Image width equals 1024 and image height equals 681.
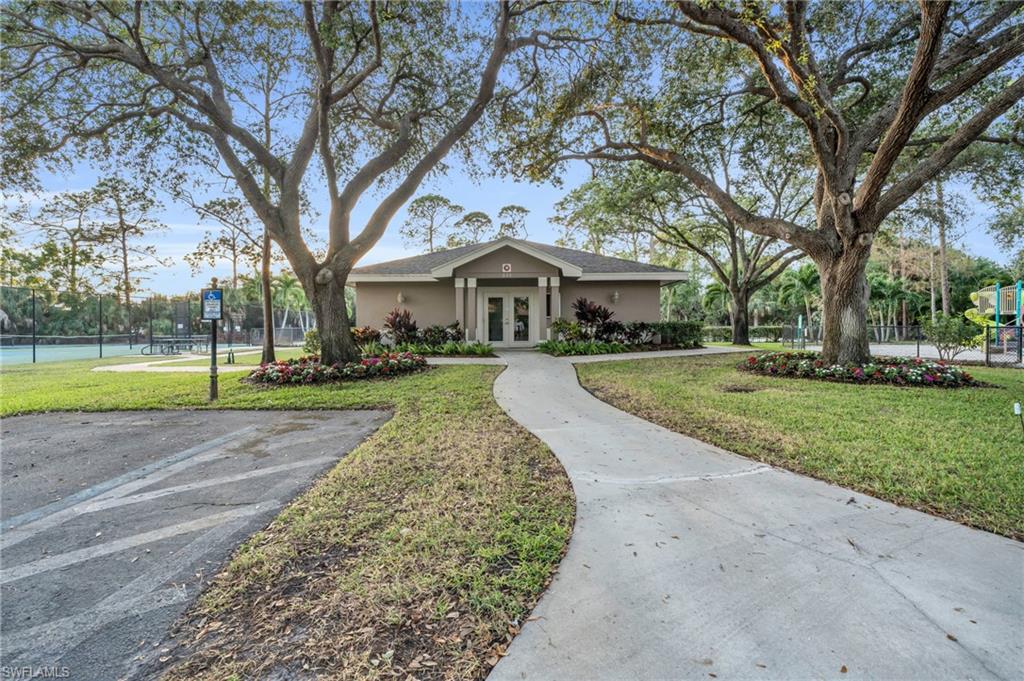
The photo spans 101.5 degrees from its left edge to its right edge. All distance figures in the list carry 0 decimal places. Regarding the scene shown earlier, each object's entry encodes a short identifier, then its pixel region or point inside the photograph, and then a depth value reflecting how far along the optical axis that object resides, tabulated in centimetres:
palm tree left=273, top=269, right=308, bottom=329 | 3962
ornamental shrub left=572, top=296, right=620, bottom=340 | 1520
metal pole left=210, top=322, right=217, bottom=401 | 748
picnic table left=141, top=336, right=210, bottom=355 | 2000
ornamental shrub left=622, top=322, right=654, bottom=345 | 1584
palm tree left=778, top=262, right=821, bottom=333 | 2719
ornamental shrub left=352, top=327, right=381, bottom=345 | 1472
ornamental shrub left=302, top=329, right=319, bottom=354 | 1348
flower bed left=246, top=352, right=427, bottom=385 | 899
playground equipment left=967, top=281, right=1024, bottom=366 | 1218
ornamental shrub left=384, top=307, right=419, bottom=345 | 1473
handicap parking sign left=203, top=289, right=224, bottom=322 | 756
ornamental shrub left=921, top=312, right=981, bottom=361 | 1214
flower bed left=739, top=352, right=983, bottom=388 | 805
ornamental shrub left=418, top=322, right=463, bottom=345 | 1489
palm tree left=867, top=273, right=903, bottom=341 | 2936
